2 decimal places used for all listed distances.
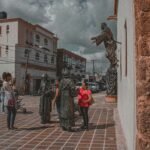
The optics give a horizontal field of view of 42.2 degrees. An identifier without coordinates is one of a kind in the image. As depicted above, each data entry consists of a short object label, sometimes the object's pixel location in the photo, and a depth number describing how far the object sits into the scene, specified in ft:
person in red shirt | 19.40
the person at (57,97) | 19.35
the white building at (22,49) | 83.48
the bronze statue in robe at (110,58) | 29.45
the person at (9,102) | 18.54
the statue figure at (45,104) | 21.97
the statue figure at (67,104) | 18.32
